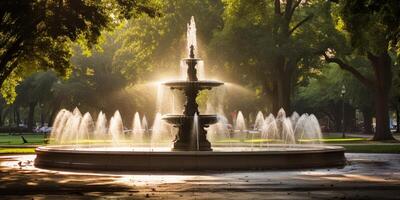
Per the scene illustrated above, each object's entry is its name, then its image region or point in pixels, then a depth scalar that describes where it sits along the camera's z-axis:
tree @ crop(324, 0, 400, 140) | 20.39
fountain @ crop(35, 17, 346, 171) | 21.03
